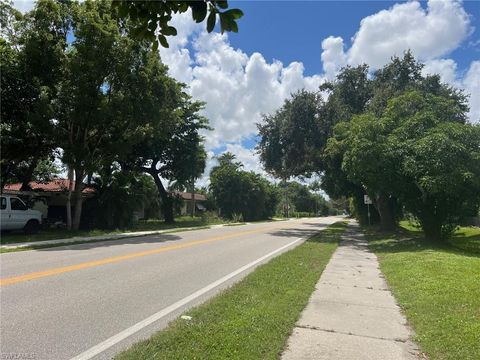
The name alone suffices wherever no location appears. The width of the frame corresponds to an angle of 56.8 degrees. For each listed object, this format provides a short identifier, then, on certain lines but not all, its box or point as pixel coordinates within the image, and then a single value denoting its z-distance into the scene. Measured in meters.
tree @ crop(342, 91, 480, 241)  16.42
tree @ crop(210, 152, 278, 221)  62.03
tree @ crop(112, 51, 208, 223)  23.84
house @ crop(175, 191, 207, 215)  74.56
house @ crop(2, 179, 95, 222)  28.84
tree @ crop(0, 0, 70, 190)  22.88
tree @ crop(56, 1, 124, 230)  22.41
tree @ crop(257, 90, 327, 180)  32.19
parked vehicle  20.52
